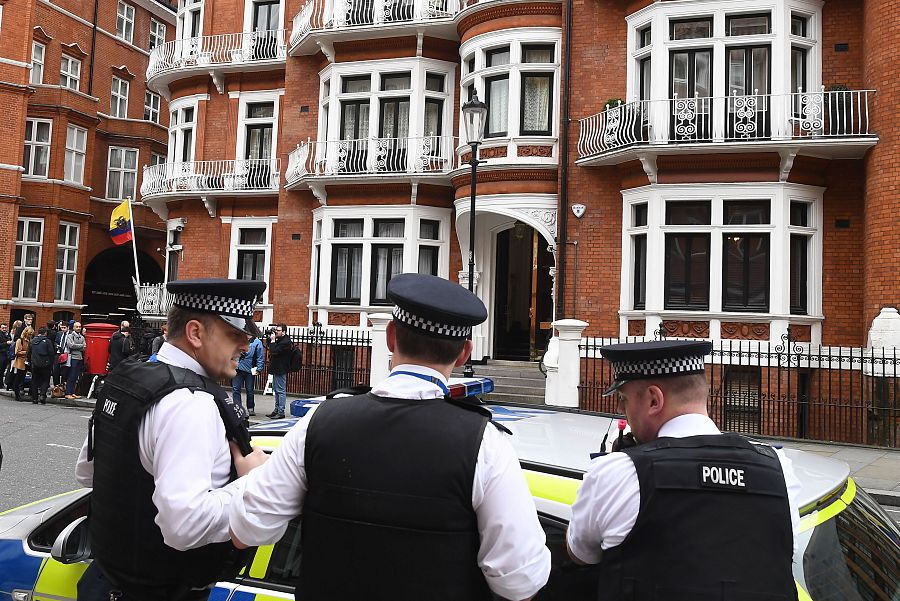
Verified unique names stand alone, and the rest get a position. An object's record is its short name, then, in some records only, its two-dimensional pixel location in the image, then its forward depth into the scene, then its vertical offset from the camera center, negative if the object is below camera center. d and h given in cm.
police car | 253 -71
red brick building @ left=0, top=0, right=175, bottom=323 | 2769 +669
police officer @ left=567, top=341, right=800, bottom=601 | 221 -51
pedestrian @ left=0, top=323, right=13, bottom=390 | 2023 -72
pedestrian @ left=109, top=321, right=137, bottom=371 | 1775 -52
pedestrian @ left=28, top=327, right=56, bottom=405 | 1734 -91
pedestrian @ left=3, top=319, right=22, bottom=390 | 1972 -96
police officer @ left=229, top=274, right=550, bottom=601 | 213 -45
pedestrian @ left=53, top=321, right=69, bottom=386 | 1825 -71
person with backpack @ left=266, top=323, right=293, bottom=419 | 1580 -70
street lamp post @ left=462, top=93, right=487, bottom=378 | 1502 +416
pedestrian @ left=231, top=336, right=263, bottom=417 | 1555 -78
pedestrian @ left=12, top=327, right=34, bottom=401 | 1847 -92
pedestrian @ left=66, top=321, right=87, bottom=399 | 1795 -74
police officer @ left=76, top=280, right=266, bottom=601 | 255 -46
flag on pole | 2362 +309
